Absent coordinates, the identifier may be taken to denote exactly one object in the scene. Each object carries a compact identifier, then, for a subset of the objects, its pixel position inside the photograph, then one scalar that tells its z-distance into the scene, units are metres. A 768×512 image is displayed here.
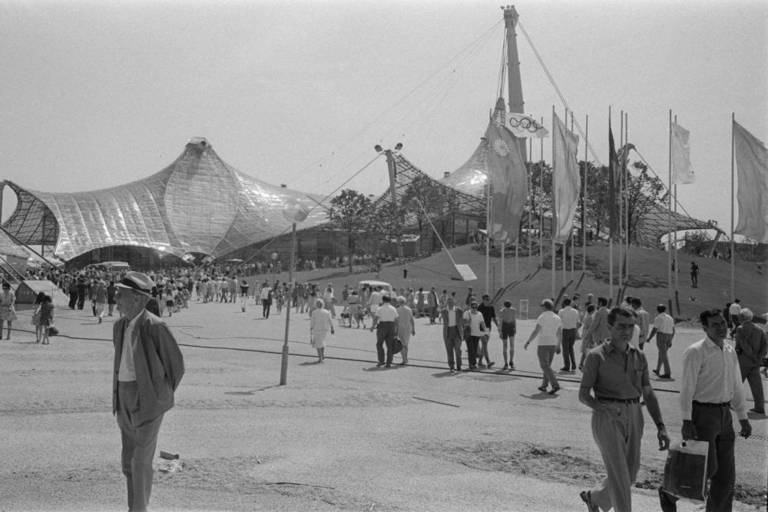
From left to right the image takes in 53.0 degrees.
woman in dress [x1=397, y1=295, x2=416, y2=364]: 15.18
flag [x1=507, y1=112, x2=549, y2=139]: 25.67
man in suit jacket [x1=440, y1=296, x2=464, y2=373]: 14.04
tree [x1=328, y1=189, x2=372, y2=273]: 58.41
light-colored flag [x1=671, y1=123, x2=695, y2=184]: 29.88
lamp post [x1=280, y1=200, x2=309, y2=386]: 12.24
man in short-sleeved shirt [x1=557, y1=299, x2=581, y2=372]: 14.36
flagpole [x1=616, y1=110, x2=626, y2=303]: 32.07
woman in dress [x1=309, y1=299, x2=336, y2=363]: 14.81
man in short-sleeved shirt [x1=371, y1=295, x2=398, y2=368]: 14.47
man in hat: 4.68
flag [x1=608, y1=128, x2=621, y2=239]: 27.81
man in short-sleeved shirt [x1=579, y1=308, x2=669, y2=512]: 4.82
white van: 33.17
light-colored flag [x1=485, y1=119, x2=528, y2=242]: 24.45
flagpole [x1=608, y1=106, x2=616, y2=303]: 27.80
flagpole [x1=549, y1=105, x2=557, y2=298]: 26.05
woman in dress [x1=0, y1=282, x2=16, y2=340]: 18.50
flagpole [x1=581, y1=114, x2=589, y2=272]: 34.62
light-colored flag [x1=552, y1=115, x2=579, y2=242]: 25.88
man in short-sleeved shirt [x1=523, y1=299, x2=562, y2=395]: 11.53
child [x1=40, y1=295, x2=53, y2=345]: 17.36
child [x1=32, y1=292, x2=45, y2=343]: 17.67
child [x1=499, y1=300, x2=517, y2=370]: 14.35
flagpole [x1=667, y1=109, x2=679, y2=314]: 30.55
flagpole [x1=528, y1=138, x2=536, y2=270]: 46.09
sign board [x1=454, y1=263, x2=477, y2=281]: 39.62
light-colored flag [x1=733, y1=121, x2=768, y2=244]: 23.56
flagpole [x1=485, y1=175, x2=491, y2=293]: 26.49
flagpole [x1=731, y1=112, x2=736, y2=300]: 28.02
